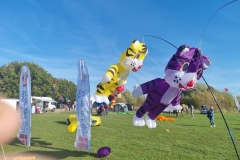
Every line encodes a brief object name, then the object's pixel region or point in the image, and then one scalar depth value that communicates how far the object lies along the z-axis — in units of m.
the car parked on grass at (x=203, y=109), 36.36
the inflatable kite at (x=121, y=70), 9.78
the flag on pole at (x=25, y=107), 9.44
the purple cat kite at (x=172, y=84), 5.32
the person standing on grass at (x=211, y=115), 17.39
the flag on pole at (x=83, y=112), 8.34
